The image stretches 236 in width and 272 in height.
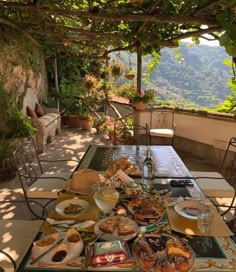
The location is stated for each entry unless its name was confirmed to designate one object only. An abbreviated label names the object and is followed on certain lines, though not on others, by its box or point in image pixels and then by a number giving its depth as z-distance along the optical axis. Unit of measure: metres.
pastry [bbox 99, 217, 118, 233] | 1.28
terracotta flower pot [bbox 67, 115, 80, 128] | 7.46
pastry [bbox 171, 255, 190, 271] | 1.02
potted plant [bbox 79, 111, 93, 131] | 7.13
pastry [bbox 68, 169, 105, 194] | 1.79
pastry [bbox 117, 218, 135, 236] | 1.26
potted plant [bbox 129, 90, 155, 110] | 5.16
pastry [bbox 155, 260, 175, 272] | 1.00
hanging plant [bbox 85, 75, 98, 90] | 7.19
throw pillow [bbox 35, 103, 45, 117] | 6.23
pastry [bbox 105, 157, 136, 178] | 2.02
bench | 5.19
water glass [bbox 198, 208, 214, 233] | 1.34
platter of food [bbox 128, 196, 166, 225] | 1.42
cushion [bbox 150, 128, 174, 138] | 4.63
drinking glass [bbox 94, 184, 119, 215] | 1.46
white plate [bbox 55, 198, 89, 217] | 1.50
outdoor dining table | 1.07
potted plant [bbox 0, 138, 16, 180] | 3.80
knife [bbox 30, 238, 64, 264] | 1.10
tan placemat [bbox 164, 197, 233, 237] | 1.32
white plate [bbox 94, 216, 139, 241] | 1.24
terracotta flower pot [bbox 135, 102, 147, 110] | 5.16
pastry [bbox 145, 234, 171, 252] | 1.13
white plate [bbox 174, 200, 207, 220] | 1.46
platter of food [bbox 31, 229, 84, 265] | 1.10
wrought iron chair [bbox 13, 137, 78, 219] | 2.24
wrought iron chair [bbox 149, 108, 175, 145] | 5.17
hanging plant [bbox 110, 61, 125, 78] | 6.87
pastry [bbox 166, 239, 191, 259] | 1.08
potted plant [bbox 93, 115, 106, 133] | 6.58
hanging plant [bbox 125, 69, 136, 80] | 6.40
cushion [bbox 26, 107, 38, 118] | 5.50
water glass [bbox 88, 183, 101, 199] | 1.67
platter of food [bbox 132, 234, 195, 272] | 1.02
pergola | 2.69
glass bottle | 1.88
